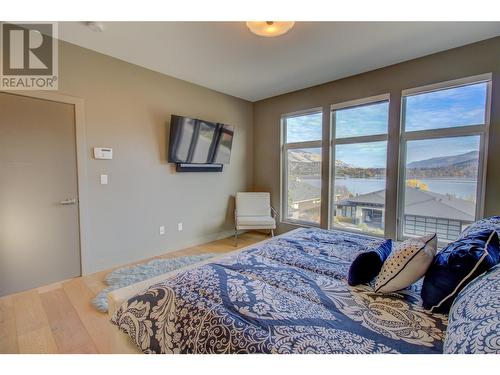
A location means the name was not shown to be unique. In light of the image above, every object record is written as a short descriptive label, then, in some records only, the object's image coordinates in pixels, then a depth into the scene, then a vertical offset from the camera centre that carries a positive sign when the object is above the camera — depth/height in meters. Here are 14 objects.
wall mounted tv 3.40 +0.50
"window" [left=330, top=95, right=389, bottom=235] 3.34 +0.20
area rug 2.22 -1.17
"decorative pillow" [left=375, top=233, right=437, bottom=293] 1.13 -0.44
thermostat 2.77 +0.26
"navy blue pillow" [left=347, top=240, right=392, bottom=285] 1.28 -0.50
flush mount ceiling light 1.81 +1.18
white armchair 4.00 -0.68
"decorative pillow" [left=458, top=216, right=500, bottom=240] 1.41 -0.30
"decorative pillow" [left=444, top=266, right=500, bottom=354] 0.60 -0.42
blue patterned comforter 0.82 -0.58
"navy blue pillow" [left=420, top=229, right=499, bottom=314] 0.97 -0.40
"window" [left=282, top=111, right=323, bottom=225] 4.00 +0.18
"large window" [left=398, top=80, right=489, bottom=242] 2.66 +0.26
